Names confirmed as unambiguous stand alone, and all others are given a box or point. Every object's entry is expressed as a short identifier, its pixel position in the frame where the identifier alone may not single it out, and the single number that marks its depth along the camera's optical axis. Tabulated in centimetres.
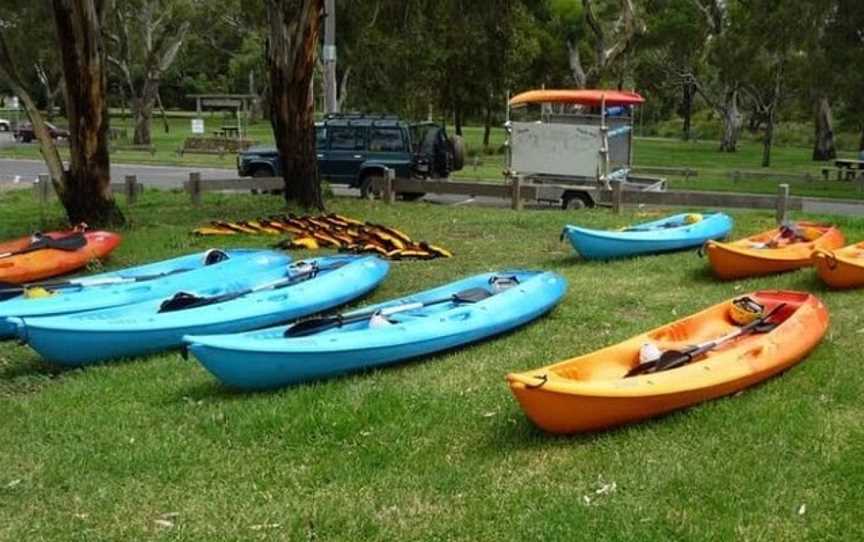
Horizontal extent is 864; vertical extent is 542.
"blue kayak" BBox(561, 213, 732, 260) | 1098
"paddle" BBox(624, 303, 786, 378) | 593
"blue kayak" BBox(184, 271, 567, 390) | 609
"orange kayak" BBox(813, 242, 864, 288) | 884
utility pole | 2150
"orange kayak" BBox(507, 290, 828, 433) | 508
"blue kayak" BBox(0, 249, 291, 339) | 780
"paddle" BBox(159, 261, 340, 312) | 770
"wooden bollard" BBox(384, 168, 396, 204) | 1744
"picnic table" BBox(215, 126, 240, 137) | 4338
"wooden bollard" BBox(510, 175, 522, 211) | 1650
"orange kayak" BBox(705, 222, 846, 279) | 967
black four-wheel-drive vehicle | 1984
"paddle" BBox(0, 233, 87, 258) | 1042
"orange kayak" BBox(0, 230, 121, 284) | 973
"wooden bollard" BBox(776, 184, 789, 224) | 1372
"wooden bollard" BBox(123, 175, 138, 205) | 1691
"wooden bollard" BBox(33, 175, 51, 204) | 1747
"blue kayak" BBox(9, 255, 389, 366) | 686
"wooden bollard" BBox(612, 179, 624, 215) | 1539
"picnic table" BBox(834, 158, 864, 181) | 2734
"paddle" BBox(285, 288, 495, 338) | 675
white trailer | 1714
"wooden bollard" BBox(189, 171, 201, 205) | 1656
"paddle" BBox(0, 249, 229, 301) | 834
